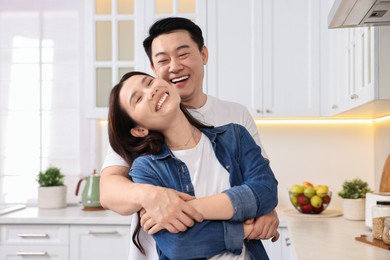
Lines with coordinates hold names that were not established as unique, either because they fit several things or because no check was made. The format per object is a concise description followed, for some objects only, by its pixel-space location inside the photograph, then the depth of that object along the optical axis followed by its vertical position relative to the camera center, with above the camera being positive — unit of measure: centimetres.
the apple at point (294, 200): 354 -40
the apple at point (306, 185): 364 -32
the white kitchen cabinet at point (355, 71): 226 +29
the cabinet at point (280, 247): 330 -64
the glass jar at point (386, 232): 228 -38
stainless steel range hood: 168 +37
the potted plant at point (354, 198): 328 -37
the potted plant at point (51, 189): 384 -37
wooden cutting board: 314 -25
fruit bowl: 350 -40
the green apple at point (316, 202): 349 -41
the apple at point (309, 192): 351 -35
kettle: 372 -39
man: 154 +5
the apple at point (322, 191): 351 -35
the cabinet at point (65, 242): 343 -64
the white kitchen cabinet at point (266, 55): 363 +48
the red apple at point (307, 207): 350 -44
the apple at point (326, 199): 351 -39
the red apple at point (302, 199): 351 -39
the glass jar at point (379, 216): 242 -35
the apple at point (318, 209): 351 -45
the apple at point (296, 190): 355 -34
